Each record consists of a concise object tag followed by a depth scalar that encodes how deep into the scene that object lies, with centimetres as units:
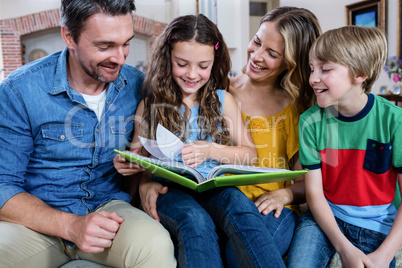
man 111
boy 118
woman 146
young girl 128
